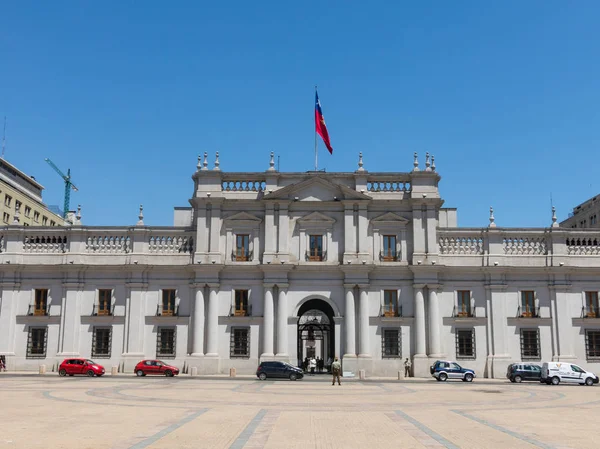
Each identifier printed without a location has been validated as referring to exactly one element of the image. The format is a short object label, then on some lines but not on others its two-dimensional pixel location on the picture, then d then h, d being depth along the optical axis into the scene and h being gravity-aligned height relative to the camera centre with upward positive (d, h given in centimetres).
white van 4328 -259
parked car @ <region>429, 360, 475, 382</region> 4625 -272
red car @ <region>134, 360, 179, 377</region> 4794 -286
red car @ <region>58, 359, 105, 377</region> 4700 -286
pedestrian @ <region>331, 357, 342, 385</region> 3881 -213
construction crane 14742 +3272
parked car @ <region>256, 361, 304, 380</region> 4475 -272
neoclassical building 5138 +397
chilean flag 5544 +1746
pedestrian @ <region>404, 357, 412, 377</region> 5025 -268
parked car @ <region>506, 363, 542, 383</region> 4541 -262
